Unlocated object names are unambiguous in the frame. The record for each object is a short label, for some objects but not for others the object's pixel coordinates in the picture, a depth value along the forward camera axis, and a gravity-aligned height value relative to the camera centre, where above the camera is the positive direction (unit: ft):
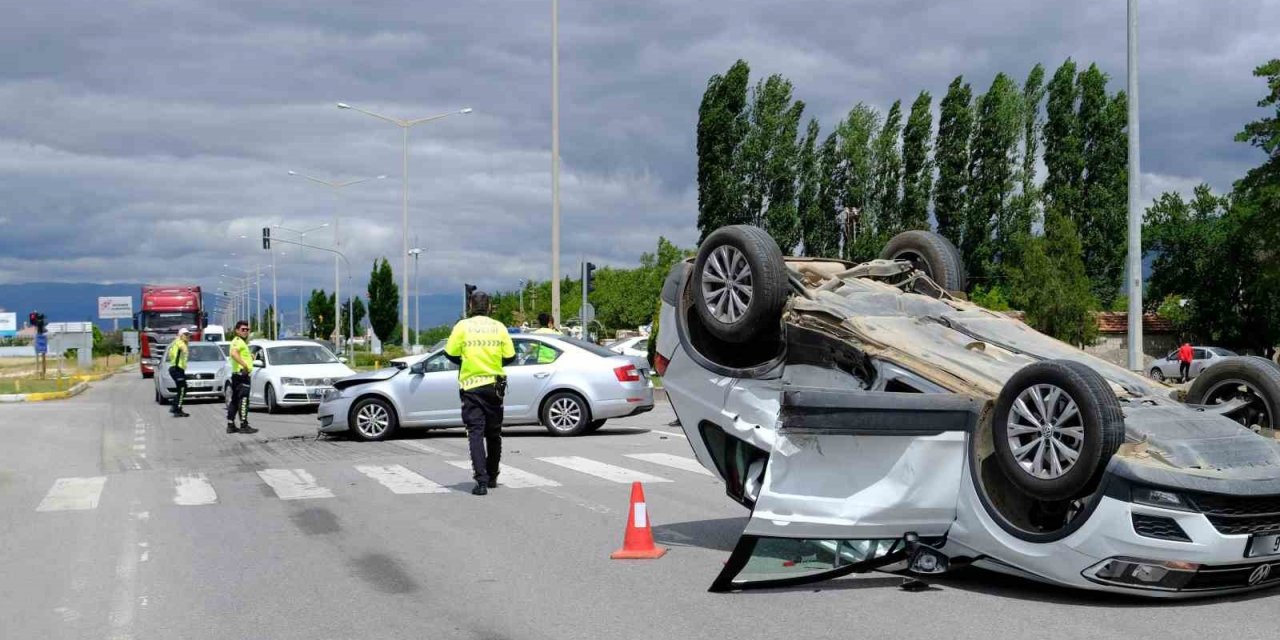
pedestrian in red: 135.13 -6.55
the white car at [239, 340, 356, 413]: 77.61 -4.60
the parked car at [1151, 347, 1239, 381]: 155.53 -8.38
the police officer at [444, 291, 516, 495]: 36.01 -2.31
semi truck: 159.33 -2.19
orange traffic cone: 25.85 -4.97
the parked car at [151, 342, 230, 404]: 95.04 -5.69
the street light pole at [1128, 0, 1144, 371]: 59.11 +3.63
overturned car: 19.20 -2.37
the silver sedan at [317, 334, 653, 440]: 55.98 -4.26
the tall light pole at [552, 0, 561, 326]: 94.79 +12.20
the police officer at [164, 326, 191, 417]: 75.87 -3.78
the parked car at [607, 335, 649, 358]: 124.34 -4.66
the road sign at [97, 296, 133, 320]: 324.19 -1.65
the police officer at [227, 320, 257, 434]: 62.80 -4.06
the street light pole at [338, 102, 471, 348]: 142.72 +1.87
